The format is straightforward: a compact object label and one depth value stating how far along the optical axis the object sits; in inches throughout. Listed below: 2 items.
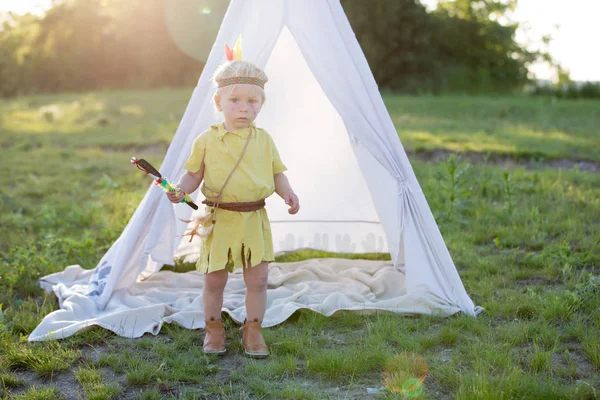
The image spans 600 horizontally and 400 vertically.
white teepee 144.7
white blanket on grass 141.6
